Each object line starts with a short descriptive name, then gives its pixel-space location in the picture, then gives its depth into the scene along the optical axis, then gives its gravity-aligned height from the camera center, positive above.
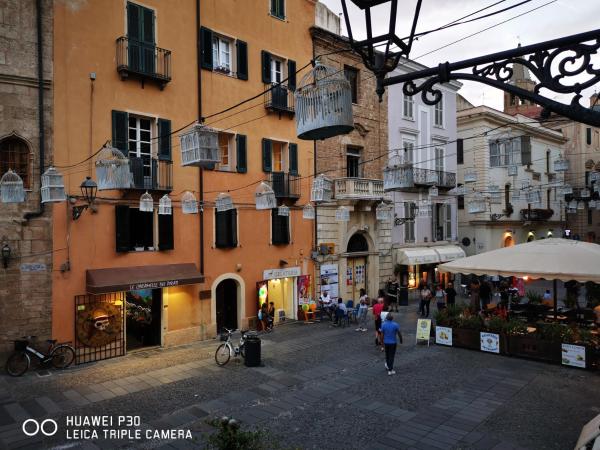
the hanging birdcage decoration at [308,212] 19.36 +0.62
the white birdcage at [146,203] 13.85 +0.82
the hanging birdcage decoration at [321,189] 14.84 +1.22
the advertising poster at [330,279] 22.09 -2.62
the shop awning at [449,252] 28.15 -1.83
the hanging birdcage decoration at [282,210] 18.17 +0.68
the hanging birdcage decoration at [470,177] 19.23 +1.99
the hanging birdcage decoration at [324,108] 4.64 +1.24
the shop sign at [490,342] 14.20 -3.78
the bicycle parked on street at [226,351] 13.74 -3.80
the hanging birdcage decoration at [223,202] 15.16 +0.87
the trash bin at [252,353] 13.52 -3.75
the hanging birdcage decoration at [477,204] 18.83 +0.79
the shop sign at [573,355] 12.55 -3.77
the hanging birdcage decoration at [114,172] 10.19 +1.32
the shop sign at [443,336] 15.22 -3.80
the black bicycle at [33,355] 12.53 -3.57
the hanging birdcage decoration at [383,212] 22.27 +0.64
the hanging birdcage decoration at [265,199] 14.88 +0.93
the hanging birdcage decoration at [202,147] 8.14 +1.50
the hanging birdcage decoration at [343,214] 20.41 +0.53
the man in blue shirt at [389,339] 12.28 -3.10
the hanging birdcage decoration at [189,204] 15.34 +0.84
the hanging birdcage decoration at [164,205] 14.48 +0.78
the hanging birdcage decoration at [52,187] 10.68 +1.05
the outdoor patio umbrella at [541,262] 12.85 -1.22
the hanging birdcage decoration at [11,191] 10.66 +0.98
